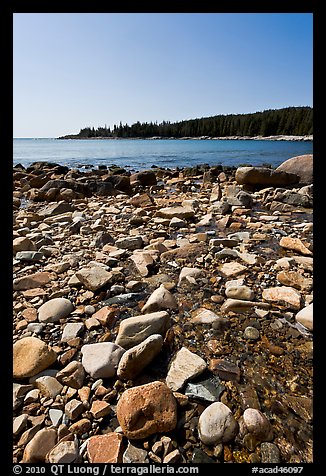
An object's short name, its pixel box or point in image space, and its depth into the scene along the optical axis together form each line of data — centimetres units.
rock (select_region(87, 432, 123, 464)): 102
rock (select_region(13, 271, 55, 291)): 234
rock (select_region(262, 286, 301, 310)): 195
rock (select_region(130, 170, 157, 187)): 898
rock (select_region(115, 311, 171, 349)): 161
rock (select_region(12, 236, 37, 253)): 312
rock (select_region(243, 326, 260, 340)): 168
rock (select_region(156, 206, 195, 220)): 452
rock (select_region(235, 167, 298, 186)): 711
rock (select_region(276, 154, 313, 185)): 741
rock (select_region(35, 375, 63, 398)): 132
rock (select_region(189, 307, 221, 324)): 183
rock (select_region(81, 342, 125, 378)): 142
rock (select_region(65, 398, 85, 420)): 121
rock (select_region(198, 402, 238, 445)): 108
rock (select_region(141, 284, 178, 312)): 198
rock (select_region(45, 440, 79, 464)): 103
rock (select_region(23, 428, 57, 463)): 104
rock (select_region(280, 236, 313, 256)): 283
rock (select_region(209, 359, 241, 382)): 139
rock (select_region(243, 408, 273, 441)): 109
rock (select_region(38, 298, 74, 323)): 192
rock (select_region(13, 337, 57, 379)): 141
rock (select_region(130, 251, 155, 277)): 260
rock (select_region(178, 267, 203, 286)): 243
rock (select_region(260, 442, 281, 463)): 103
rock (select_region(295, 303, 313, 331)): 171
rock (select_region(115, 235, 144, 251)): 323
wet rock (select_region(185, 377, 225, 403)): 126
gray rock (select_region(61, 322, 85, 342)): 173
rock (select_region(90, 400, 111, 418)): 121
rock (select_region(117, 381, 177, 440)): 110
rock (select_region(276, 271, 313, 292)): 216
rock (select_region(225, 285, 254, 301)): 204
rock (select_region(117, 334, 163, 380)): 139
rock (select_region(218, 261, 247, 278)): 245
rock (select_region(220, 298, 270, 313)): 195
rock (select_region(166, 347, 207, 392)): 134
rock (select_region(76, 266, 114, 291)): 229
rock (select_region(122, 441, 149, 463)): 103
